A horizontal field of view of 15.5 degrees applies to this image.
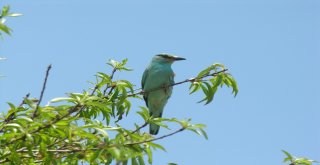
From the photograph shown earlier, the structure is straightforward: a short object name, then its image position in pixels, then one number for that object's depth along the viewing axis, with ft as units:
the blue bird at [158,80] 55.88
